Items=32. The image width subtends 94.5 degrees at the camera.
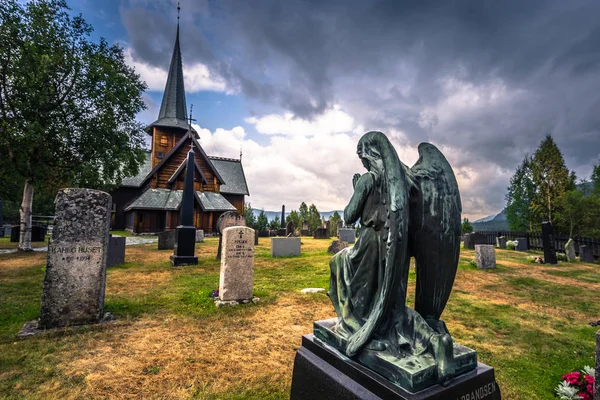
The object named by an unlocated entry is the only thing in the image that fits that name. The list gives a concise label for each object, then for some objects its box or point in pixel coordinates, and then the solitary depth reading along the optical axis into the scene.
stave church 24.55
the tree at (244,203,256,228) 32.81
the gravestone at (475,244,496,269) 10.59
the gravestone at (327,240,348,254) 13.43
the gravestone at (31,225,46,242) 17.67
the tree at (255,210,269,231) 32.33
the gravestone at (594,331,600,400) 2.29
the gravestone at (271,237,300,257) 13.14
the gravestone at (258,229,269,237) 28.36
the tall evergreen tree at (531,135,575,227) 26.09
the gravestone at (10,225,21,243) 17.17
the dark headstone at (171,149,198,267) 10.18
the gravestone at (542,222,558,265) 12.19
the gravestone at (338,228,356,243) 20.42
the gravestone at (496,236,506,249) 20.06
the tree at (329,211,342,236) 32.00
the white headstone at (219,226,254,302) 5.80
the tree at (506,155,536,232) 33.01
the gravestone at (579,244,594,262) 13.96
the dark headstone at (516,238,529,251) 18.60
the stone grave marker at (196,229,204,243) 19.62
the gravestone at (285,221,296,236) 23.42
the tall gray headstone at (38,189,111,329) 4.45
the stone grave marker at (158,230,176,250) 14.79
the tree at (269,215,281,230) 33.41
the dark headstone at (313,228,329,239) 26.09
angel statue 1.90
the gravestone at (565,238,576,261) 14.20
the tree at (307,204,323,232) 36.09
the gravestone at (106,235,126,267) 9.76
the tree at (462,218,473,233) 28.77
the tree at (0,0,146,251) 11.75
